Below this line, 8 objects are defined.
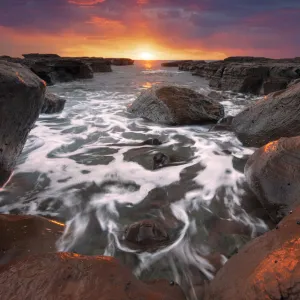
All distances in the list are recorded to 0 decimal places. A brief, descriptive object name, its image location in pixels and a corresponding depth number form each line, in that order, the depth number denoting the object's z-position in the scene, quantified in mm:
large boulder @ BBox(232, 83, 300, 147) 5359
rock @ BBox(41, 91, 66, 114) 8961
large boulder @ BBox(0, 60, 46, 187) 3199
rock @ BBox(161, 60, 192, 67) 76500
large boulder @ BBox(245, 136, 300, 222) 2910
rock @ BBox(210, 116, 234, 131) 7105
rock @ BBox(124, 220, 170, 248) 2744
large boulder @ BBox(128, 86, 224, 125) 7324
